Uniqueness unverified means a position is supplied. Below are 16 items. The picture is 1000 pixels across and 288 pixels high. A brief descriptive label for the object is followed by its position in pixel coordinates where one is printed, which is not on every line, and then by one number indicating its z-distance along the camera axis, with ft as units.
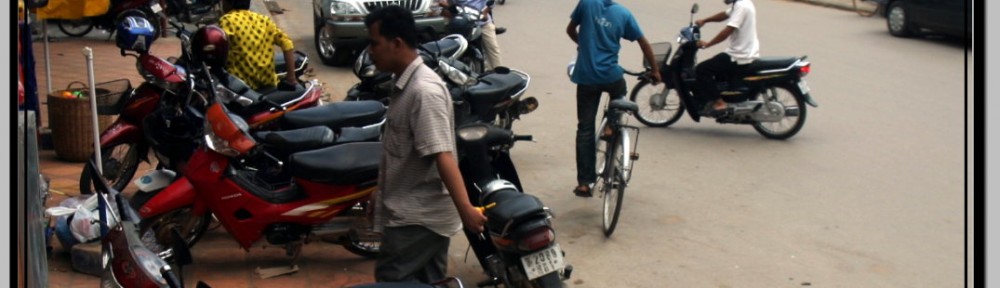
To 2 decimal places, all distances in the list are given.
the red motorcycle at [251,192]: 20.63
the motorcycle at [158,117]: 22.91
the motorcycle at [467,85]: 27.12
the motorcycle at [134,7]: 49.42
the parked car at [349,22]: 46.70
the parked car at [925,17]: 57.00
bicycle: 24.77
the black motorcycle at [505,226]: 18.53
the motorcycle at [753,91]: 35.53
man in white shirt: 35.32
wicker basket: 27.66
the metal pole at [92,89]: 21.62
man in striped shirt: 15.56
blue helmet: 23.75
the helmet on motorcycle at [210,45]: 25.02
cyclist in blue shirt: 27.48
